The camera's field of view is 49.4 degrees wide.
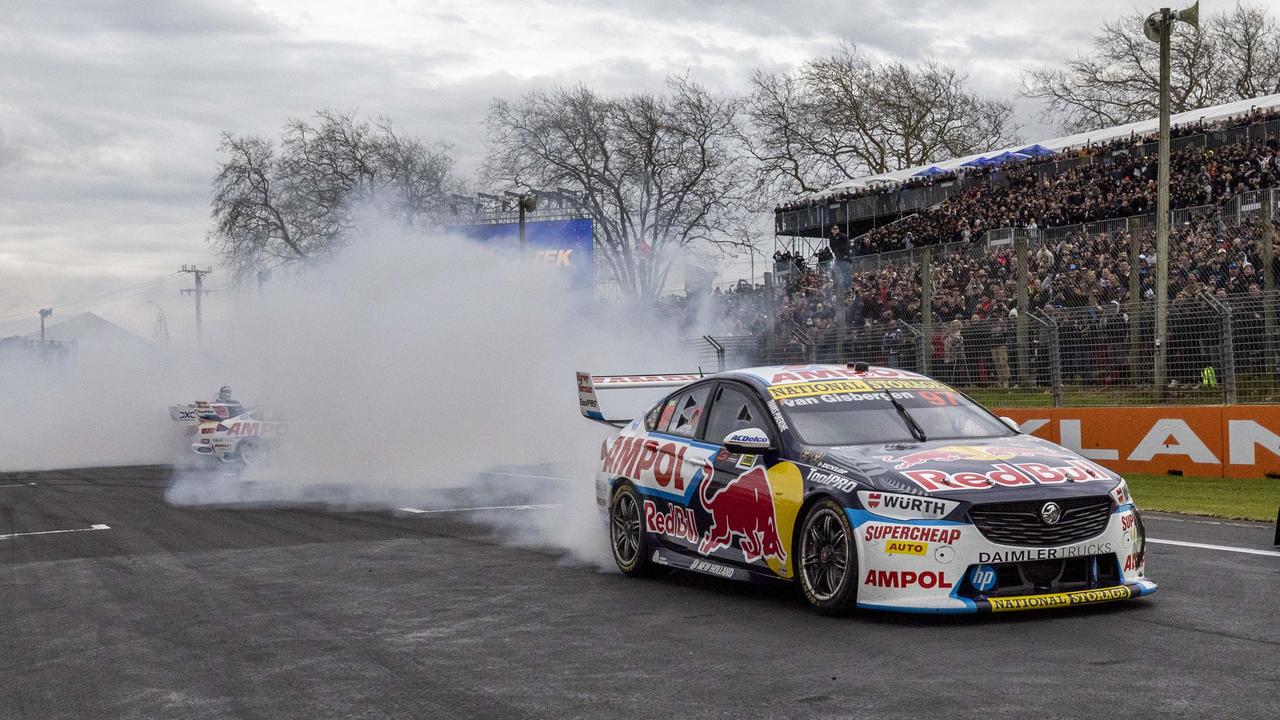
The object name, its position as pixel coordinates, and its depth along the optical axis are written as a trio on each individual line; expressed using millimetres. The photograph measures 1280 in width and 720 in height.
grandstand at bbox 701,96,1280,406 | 15188
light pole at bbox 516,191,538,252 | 35062
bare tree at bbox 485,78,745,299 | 48344
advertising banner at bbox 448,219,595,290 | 48594
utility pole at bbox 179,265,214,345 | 94250
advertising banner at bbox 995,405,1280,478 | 14391
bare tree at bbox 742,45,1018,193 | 53906
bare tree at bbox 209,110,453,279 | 56156
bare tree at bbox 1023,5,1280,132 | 53188
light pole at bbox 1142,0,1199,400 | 15531
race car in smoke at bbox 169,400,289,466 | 21891
